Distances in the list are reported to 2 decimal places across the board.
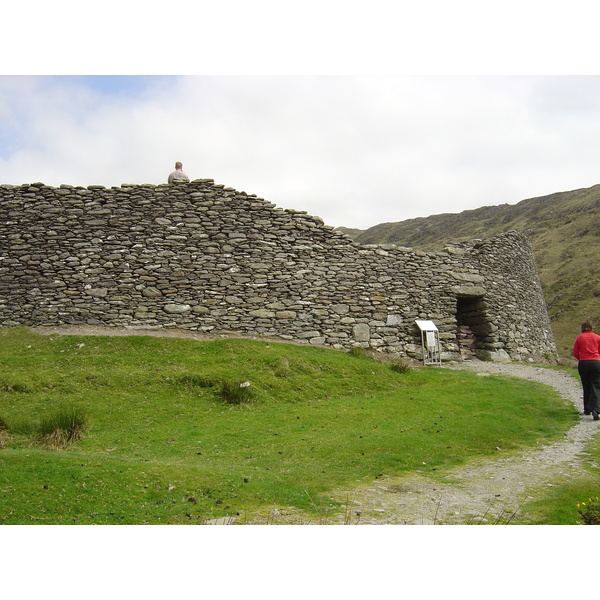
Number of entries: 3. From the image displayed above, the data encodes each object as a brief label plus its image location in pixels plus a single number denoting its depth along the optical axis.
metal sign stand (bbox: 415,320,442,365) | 17.19
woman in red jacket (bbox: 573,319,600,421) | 10.34
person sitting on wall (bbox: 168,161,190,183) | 16.31
